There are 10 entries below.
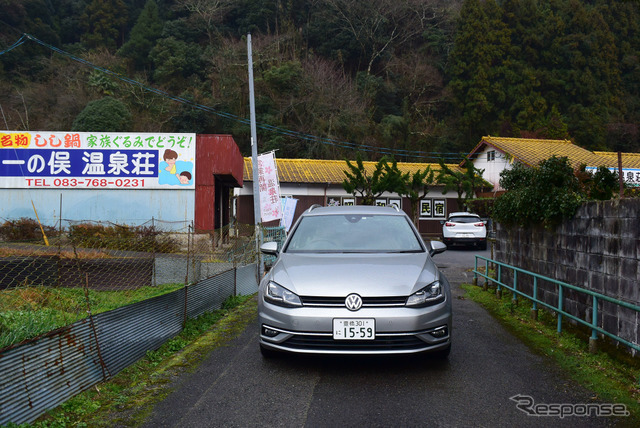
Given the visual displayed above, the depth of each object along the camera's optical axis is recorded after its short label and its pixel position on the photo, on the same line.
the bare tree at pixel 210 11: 42.41
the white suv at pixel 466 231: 20.98
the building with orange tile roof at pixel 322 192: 29.08
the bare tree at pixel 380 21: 43.47
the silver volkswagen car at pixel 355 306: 4.07
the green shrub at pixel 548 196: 6.24
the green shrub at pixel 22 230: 16.38
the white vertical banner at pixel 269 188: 17.14
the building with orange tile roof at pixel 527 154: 29.03
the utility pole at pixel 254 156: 13.44
